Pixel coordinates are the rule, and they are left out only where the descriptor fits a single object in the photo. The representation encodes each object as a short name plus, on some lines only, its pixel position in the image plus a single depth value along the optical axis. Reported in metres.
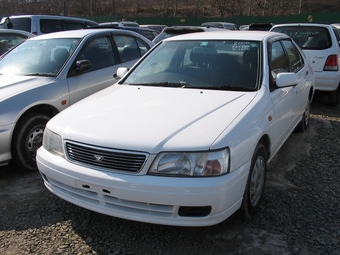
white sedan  2.50
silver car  3.93
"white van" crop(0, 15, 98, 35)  10.36
